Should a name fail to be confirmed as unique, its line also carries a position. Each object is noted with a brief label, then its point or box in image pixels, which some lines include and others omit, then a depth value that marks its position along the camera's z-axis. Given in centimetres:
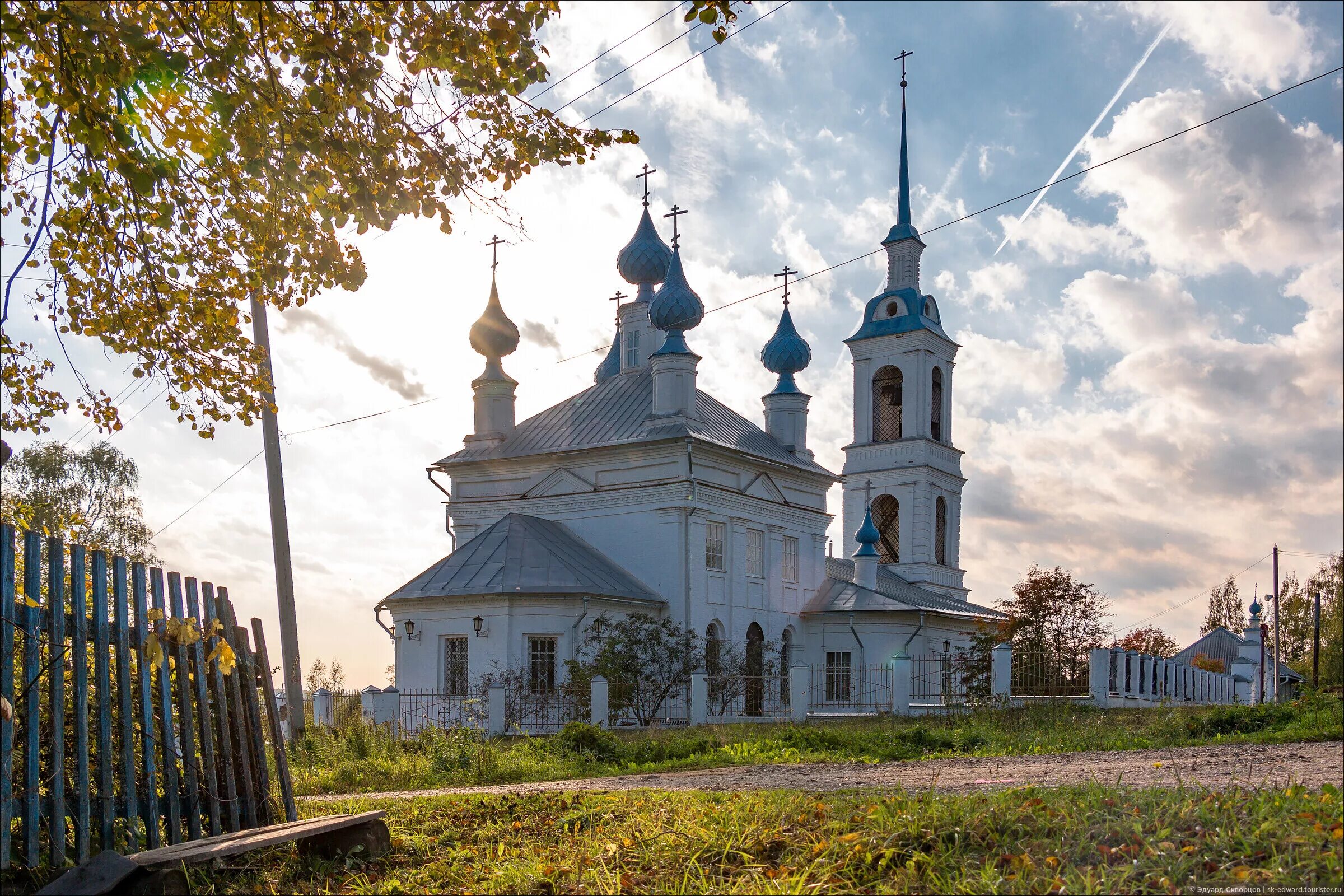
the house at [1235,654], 3055
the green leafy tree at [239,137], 688
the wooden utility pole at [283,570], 1576
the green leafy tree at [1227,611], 6619
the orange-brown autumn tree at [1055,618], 2973
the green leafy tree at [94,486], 3522
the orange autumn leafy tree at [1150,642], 4296
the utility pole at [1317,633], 4344
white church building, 2575
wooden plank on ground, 604
